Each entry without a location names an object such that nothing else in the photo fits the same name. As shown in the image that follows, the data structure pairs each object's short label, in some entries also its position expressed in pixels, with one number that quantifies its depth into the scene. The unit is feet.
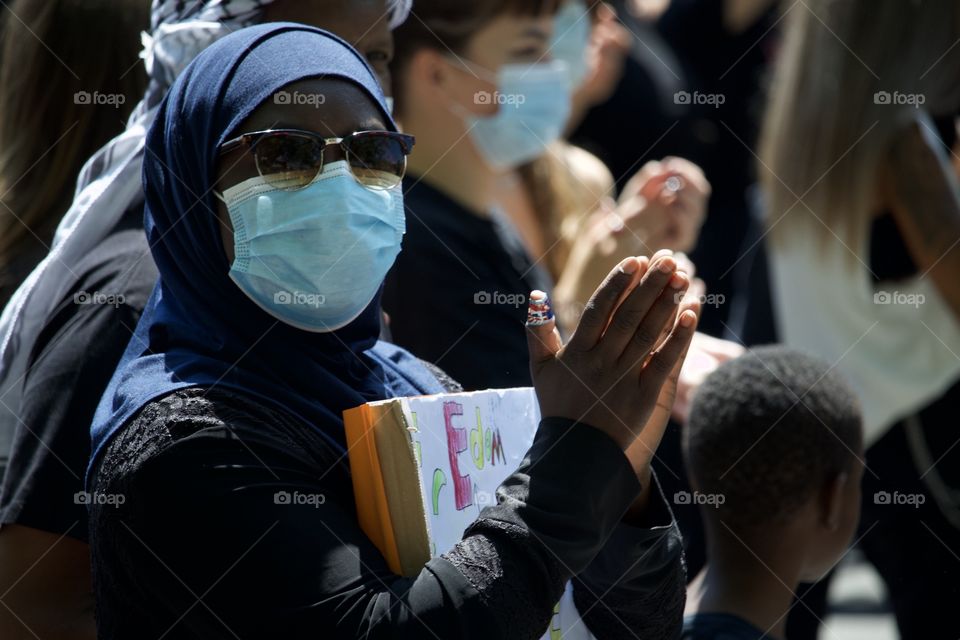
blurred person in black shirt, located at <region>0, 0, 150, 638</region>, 17.25
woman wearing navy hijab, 10.66
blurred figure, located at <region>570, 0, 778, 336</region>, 36.06
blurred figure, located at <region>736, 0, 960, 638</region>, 23.36
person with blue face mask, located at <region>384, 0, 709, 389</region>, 19.57
